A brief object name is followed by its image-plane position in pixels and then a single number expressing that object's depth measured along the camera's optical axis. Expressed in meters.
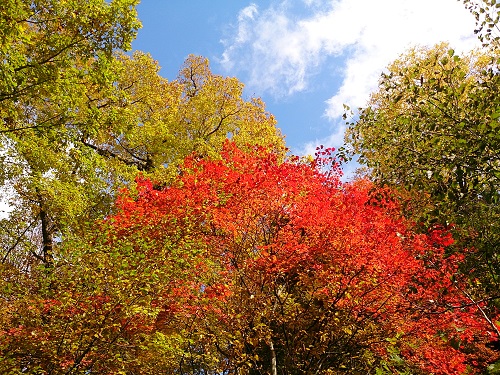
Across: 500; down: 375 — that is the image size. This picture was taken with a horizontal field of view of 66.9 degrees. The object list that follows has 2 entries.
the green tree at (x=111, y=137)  9.56
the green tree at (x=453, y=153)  4.38
